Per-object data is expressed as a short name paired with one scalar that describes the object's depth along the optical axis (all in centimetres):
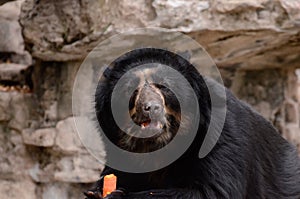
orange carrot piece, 859
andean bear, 847
